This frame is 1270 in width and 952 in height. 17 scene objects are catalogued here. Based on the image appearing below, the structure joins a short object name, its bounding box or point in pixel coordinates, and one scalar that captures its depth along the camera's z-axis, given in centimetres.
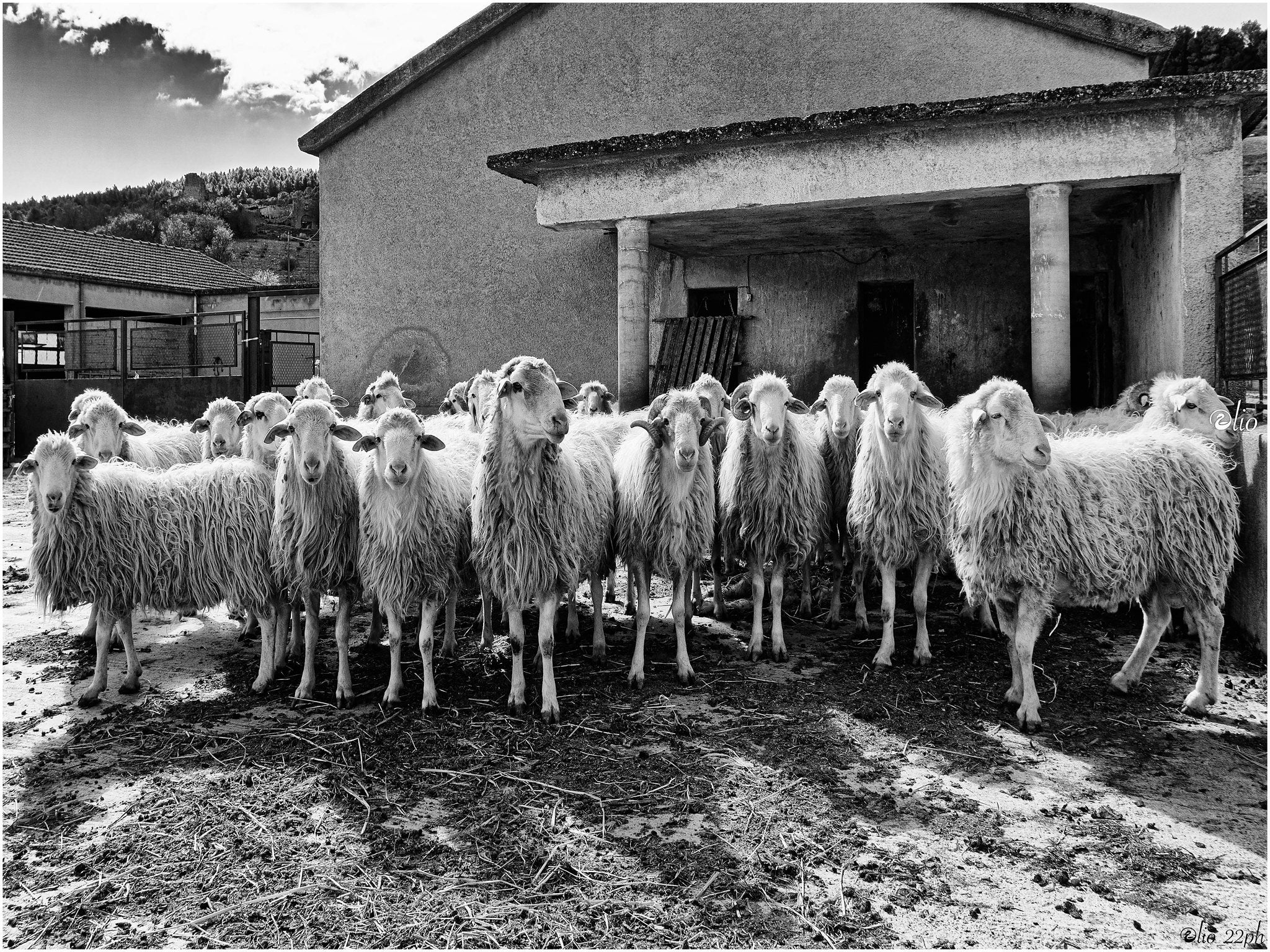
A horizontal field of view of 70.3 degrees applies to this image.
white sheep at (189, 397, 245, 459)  814
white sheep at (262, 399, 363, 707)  567
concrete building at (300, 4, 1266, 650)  851
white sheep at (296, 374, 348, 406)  955
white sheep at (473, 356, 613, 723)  526
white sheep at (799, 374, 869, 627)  712
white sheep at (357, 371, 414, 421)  912
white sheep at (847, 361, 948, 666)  639
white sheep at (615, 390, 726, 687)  596
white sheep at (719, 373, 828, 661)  664
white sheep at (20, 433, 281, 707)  577
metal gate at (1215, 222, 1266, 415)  675
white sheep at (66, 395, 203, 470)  809
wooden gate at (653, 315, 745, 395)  1301
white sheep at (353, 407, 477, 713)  545
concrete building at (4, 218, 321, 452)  2092
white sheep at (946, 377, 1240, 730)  504
